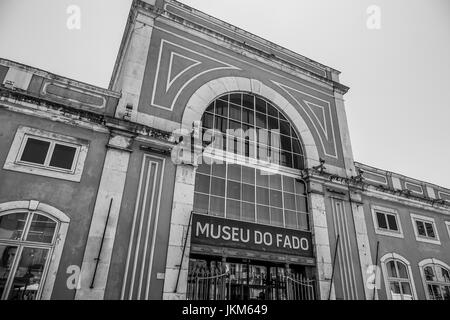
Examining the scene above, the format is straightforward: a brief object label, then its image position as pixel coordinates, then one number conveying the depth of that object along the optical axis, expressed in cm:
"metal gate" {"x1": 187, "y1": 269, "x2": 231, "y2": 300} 901
